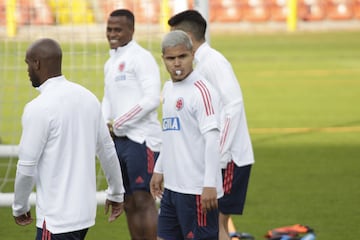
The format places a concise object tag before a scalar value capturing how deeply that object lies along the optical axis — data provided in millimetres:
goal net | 24234
